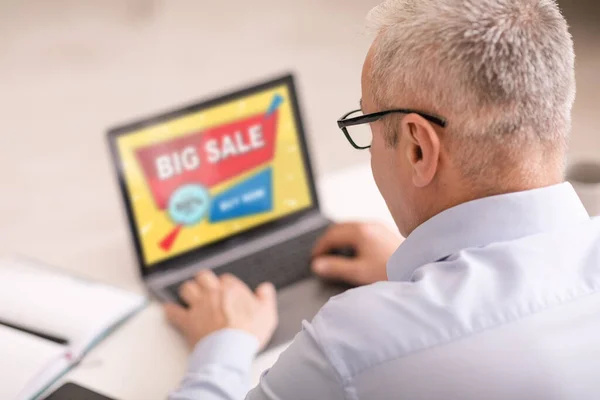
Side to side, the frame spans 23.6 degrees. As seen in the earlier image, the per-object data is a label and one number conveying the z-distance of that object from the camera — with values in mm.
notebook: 1928
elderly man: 1646
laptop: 2153
